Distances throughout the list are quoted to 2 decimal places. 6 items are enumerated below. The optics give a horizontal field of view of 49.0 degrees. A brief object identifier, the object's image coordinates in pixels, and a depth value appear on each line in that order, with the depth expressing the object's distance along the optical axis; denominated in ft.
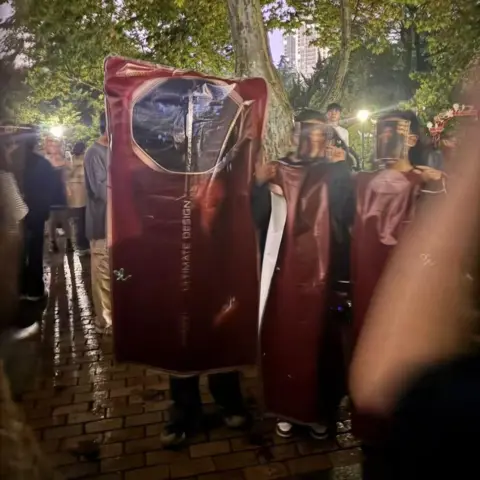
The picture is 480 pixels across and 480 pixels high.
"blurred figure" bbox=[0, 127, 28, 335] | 15.15
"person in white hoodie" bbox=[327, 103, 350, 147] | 21.67
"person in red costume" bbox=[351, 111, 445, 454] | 8.93
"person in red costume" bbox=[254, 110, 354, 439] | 9.59
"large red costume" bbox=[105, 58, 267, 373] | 9.37
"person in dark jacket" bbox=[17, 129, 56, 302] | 19.80
